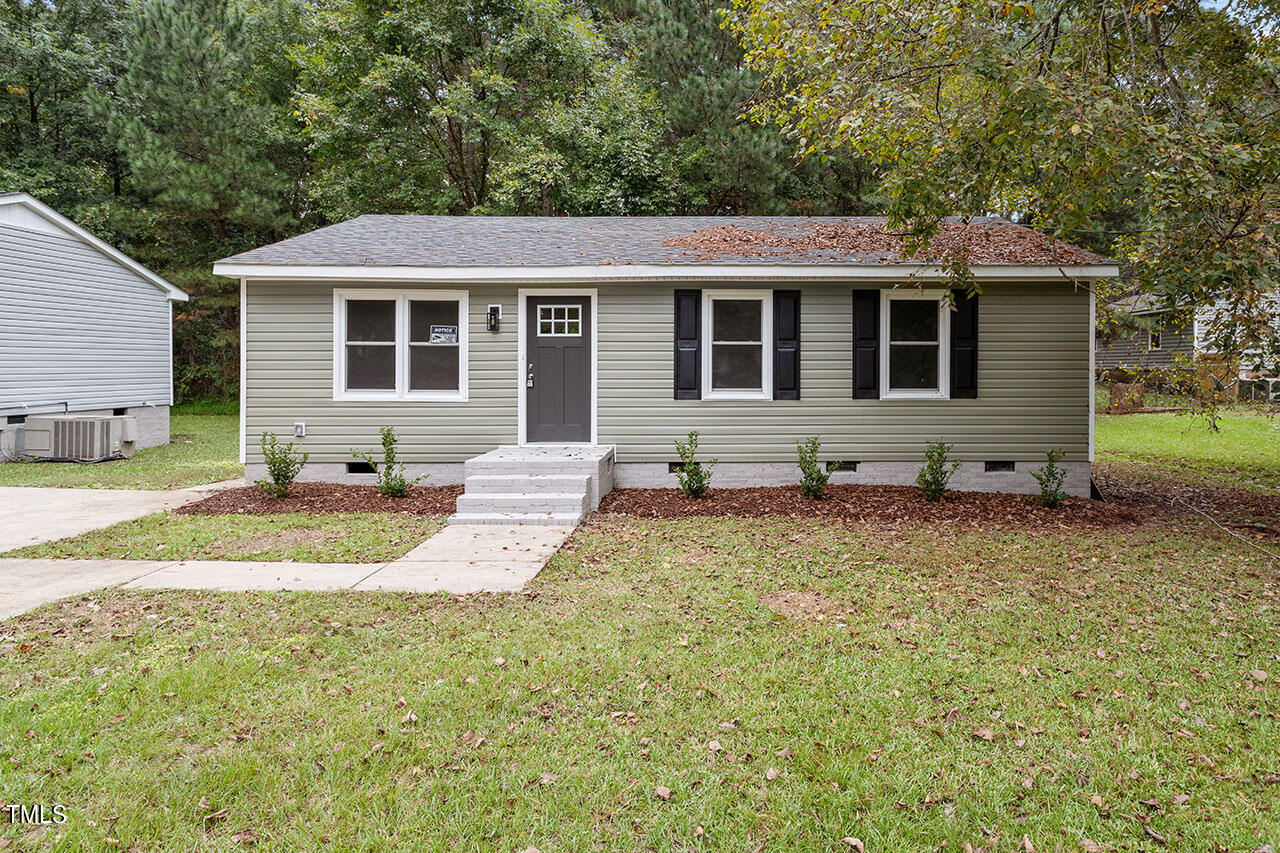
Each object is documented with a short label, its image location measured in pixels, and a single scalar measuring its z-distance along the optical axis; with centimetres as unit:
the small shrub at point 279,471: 821
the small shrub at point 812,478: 844
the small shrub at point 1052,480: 817
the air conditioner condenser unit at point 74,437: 1227
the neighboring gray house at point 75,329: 1230
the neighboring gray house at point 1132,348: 2073
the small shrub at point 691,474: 847
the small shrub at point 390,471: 836
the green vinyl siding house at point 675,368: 906
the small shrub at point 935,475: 831
